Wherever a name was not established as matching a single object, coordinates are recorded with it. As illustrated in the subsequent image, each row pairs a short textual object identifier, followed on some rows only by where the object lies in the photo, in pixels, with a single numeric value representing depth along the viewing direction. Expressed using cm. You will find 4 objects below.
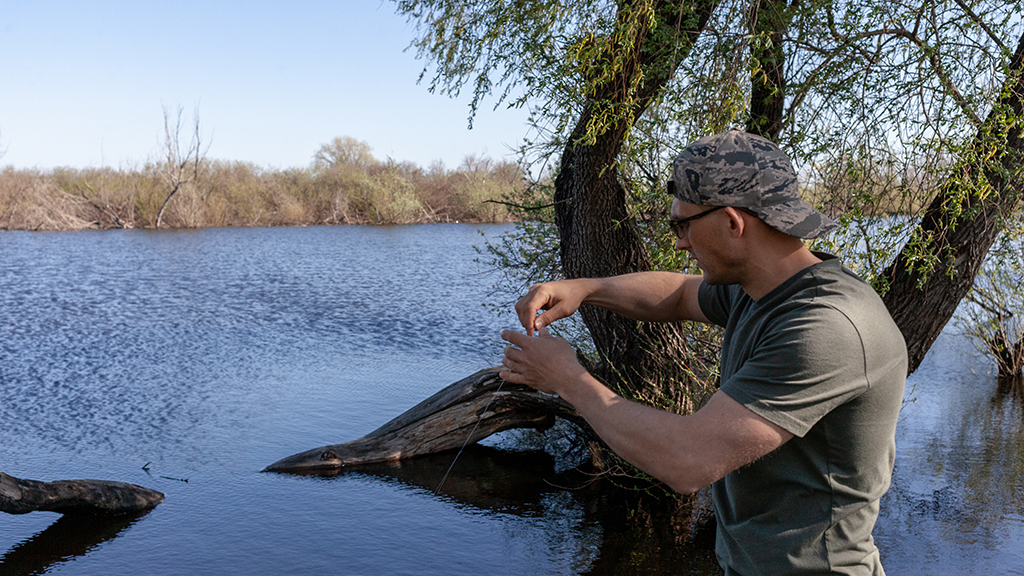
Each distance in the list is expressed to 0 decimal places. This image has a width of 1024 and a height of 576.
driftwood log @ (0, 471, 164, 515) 548
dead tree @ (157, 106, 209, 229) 5044
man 171
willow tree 556
